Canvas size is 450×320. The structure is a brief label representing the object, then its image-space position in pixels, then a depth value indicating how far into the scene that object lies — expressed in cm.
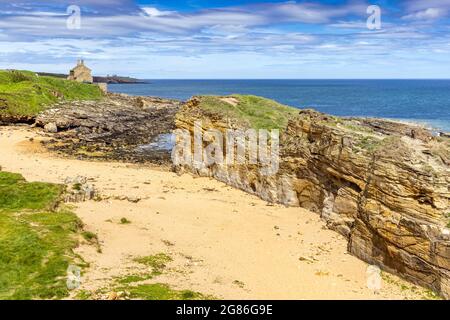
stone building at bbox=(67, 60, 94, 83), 11894
